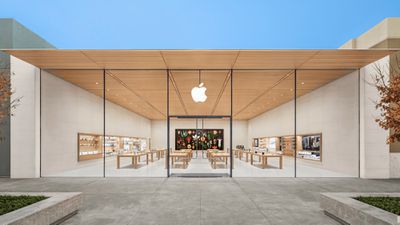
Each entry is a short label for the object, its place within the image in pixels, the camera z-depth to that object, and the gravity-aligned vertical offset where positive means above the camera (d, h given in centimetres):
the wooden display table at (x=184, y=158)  1138 -171
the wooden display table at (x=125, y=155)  1148 -148
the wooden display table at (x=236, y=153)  1790 -232
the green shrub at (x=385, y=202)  408 -129
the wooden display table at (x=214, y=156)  1160 -156
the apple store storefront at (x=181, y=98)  792 +96
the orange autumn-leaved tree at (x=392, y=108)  411 +21
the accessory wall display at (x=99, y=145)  1172 -132
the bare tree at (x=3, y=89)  446 +49
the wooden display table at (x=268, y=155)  1156 -146
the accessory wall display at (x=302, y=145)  1185 -129
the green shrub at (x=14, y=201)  406 -130
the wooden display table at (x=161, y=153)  1705 -230
